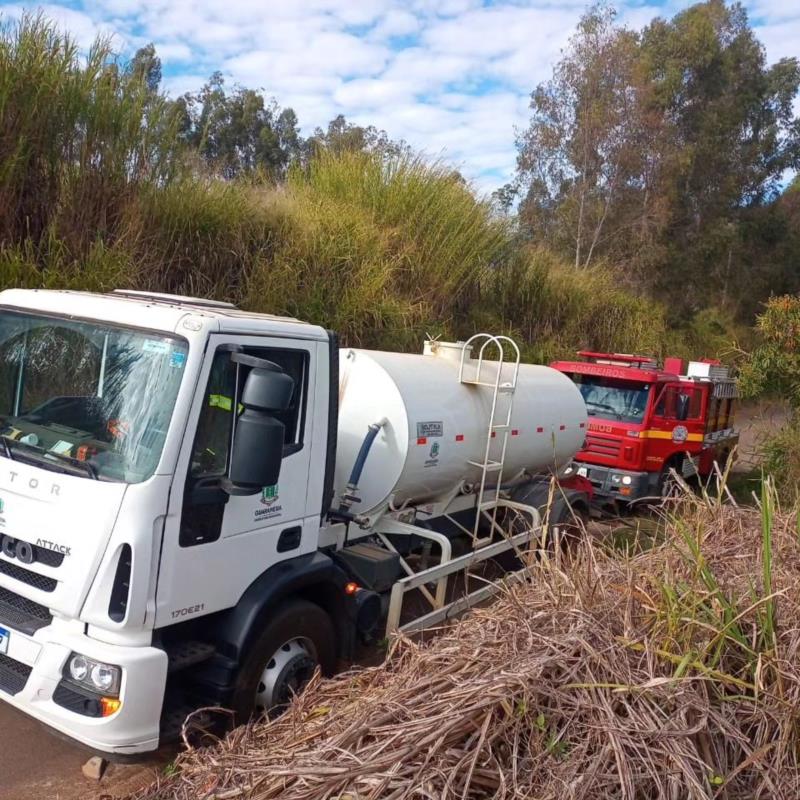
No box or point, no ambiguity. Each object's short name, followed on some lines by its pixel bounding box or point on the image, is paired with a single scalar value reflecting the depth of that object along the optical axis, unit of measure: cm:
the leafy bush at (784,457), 1034
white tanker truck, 321
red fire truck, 1073
